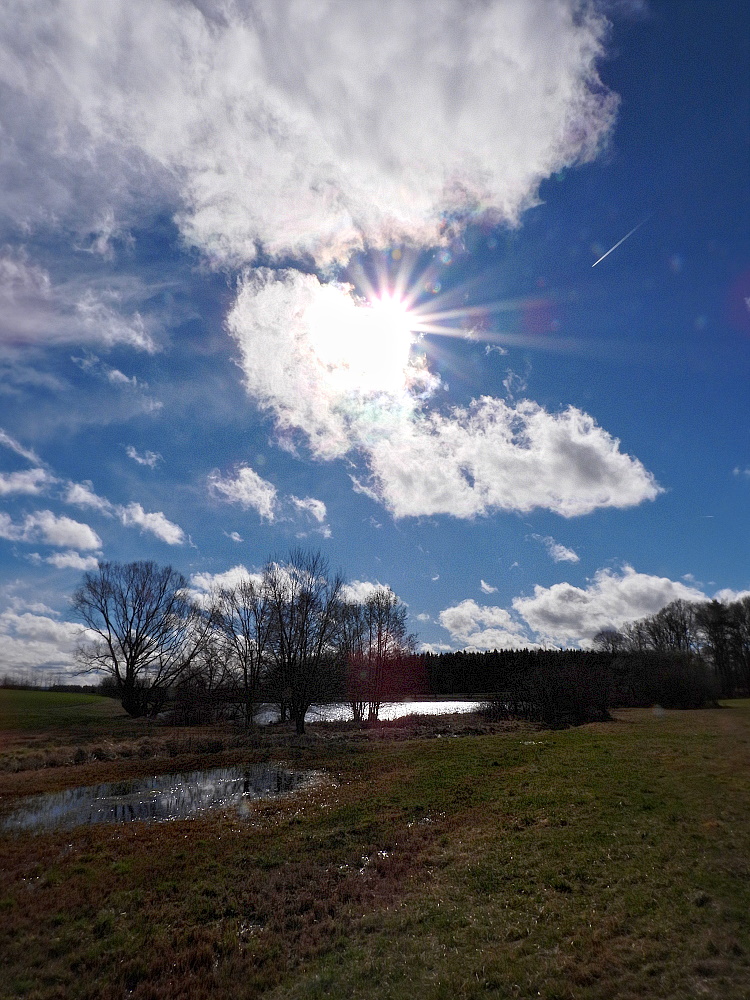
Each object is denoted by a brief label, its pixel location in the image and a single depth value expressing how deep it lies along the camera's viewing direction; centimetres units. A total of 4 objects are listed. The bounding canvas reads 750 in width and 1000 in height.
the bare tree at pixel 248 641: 4303
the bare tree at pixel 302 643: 3762
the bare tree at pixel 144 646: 5059
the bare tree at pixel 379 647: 4919
